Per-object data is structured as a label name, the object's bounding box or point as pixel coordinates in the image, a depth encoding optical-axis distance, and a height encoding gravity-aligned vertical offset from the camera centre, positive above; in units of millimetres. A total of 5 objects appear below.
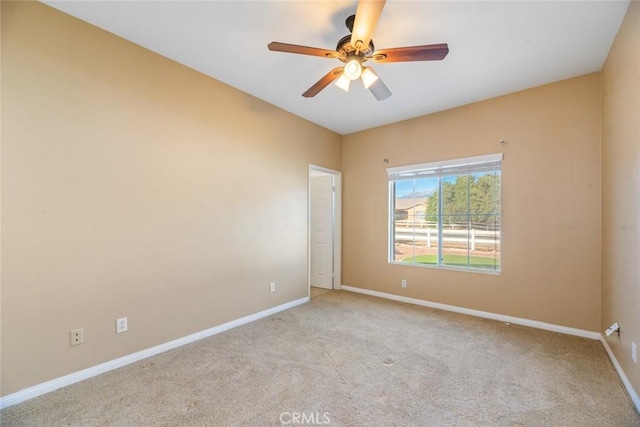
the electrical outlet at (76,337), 2076 -923
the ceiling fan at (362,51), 1681 +1122
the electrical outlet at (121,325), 2299 -921
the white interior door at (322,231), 4902 -294
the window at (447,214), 3473 +19
